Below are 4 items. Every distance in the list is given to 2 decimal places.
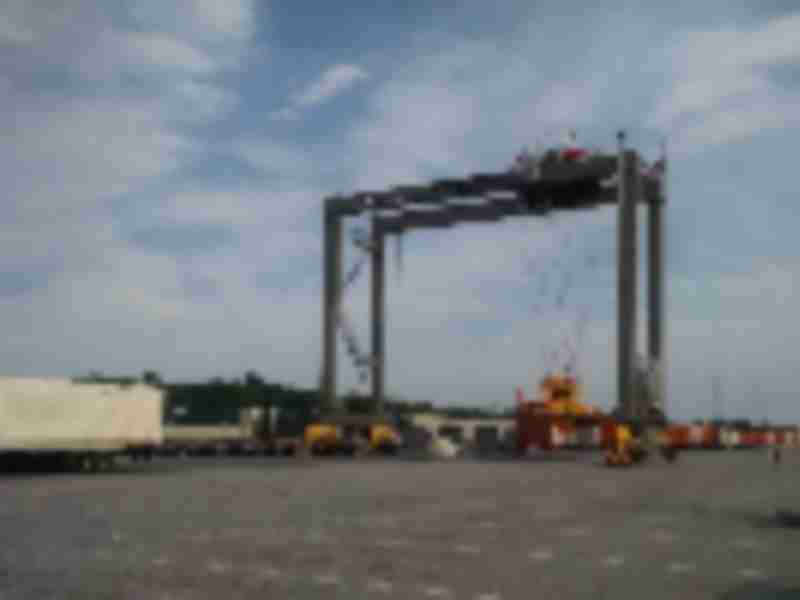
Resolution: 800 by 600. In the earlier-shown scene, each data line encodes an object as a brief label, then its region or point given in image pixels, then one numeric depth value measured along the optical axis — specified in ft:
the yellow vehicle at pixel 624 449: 164.86
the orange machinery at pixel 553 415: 224.33
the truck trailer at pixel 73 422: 137.39
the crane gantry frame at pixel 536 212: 176.65
